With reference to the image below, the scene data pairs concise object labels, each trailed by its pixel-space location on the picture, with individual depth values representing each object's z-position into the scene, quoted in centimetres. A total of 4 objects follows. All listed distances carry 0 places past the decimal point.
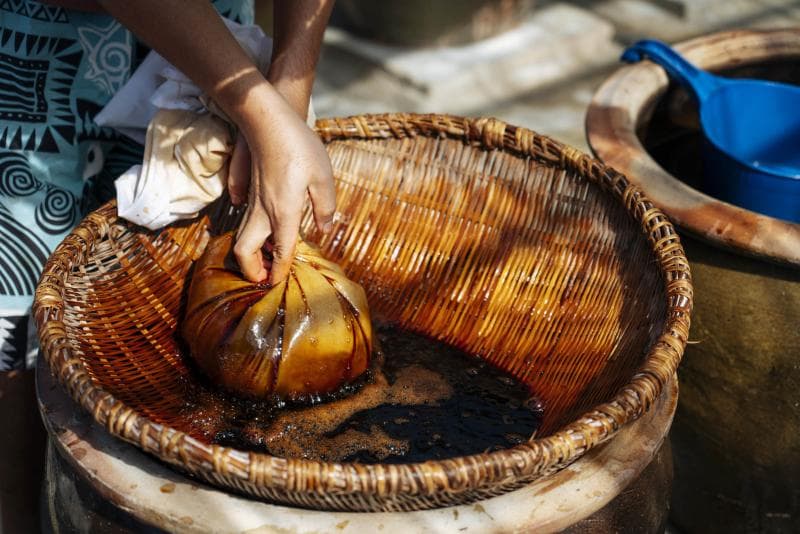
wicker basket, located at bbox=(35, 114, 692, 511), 138
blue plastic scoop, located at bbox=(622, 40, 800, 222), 225
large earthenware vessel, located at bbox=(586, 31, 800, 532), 200
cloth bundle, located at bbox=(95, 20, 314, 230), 195
